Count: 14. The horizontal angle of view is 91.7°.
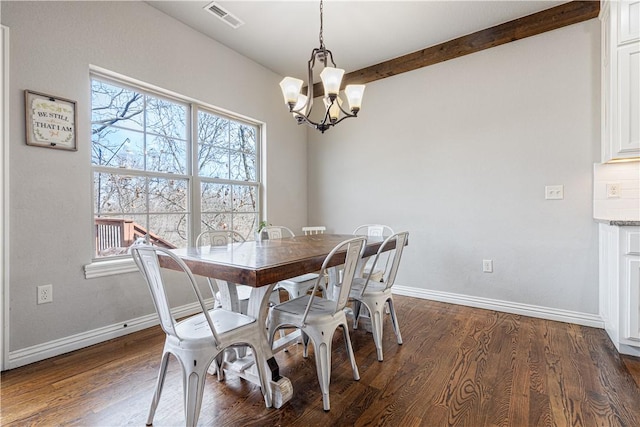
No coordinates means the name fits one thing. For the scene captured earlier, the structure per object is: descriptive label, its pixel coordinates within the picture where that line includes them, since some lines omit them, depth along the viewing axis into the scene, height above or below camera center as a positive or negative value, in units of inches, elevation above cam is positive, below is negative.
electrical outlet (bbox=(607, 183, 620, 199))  102.8 +5.3
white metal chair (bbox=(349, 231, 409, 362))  84.6 -23.8
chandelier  85.7 +33.2
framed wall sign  81.5 +24.8
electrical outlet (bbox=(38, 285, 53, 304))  83.5 -22.3
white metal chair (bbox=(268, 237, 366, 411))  63.5 -23.5
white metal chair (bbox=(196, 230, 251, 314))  70.6 -21.2
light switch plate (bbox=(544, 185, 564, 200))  112.0 +5.6
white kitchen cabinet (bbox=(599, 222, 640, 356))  82.0 -21.8
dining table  54.7 -11.3
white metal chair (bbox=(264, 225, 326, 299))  91.5 -22.6
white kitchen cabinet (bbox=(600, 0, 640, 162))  87.8 +37.2
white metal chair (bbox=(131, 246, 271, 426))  51.8 -23.1
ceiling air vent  107.0 +70.6
